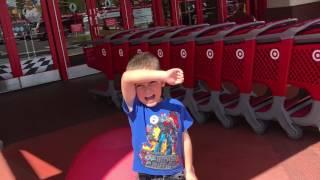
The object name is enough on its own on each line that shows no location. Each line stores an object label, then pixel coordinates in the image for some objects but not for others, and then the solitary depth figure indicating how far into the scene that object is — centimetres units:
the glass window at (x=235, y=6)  903
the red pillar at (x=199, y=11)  835
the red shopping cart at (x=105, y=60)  444
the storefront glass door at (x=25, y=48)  618
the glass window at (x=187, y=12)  818
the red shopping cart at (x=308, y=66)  279
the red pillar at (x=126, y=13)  733
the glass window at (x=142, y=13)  754
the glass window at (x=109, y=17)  713
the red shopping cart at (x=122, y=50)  425
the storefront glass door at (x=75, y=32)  673
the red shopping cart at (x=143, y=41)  402
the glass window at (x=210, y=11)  858
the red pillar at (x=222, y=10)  877
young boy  164
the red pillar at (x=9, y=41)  610
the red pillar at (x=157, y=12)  773
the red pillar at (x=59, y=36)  653
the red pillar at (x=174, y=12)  796
